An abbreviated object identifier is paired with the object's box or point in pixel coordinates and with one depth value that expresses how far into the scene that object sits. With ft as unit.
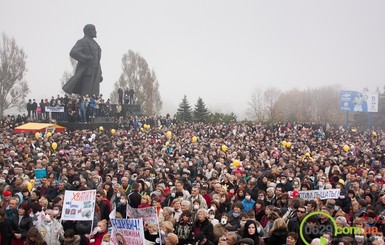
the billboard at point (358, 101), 159.33
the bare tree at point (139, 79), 216.84
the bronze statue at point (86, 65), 106.22
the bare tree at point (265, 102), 275.39
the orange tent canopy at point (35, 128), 85.99
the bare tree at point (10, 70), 172.86
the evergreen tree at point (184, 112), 149.48
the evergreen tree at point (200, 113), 147.95
